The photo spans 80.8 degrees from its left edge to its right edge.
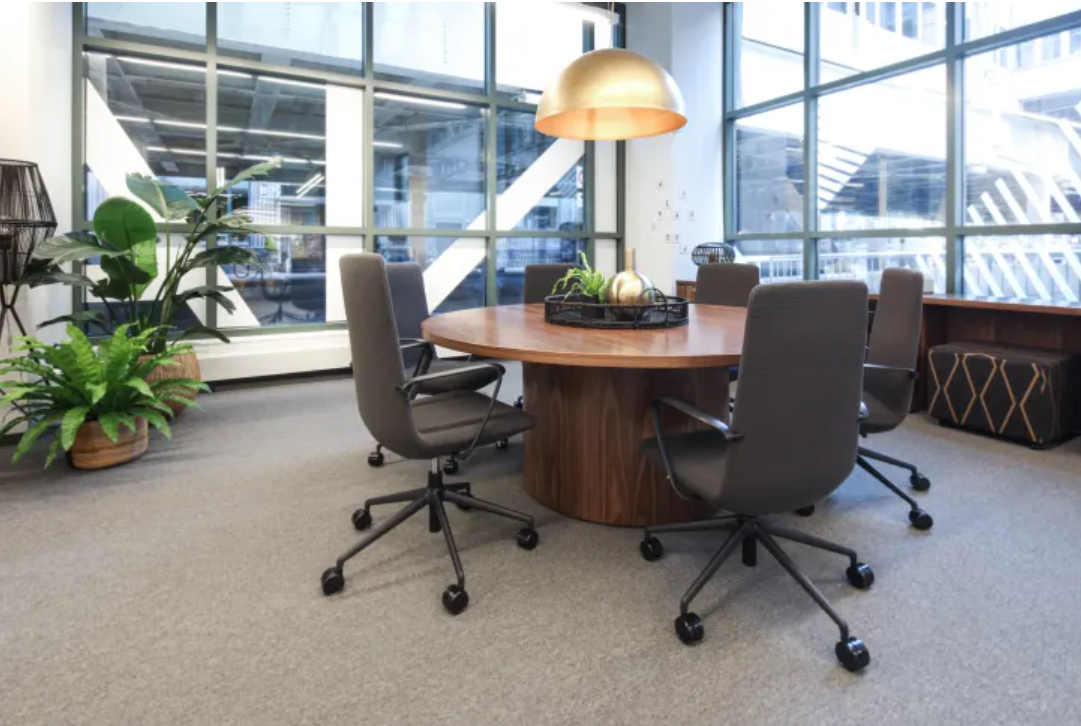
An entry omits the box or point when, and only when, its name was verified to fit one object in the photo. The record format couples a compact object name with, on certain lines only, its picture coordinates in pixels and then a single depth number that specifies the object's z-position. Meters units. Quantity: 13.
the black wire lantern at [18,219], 3.24
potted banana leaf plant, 3.32
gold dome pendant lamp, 2.61
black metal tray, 2.54
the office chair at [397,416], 1.89
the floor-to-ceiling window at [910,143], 4.27
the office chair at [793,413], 1.49
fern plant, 2.93
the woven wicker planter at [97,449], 3.08
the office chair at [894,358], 2.38
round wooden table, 2.31
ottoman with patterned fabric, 3.36
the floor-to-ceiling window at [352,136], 4.88
